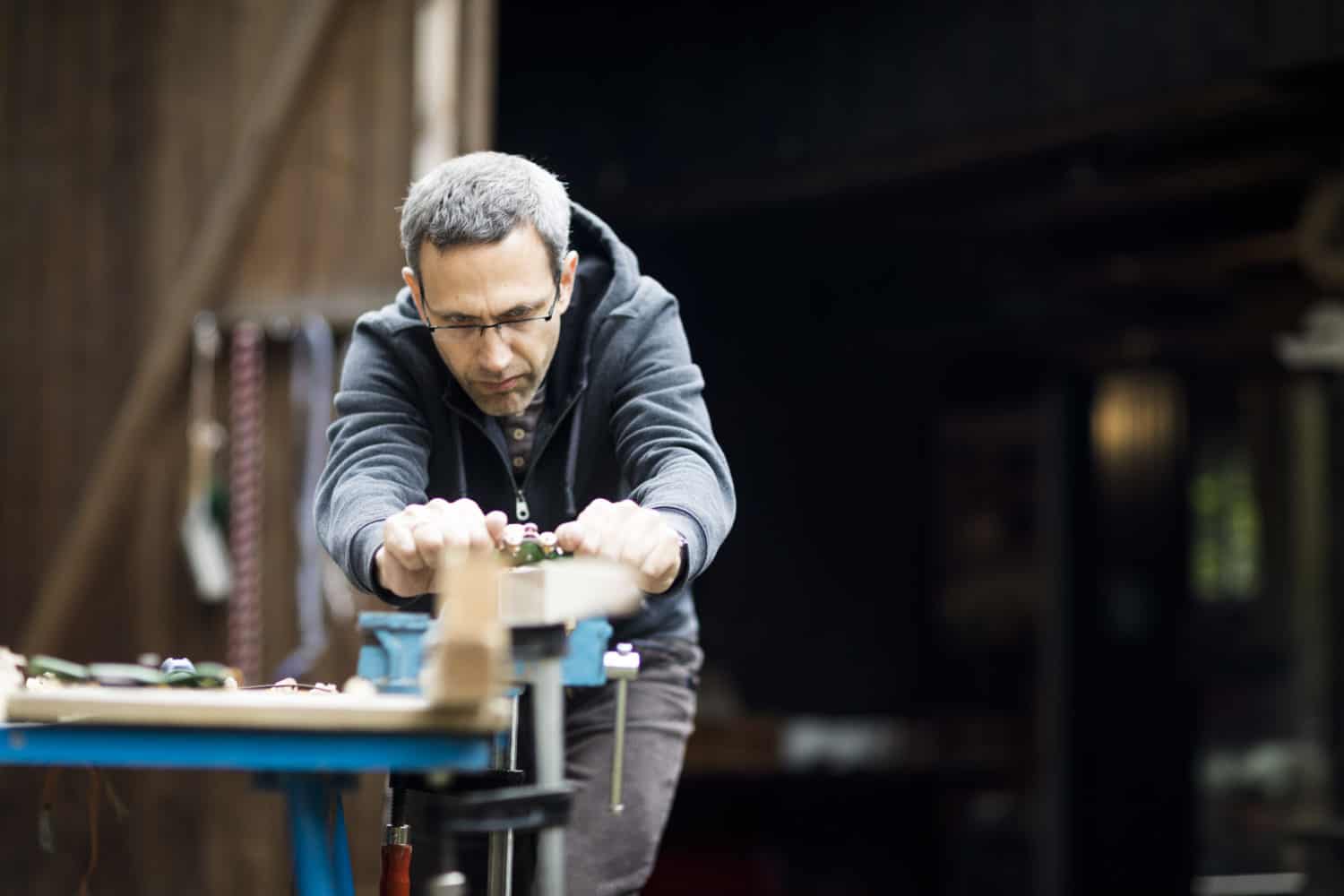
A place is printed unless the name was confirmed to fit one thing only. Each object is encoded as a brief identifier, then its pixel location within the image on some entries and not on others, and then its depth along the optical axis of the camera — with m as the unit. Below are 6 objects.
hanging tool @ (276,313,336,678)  9.56
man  4.23
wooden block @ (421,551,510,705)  3.17
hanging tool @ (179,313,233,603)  9.77
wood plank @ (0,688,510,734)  3.23
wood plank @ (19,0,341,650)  9.86
